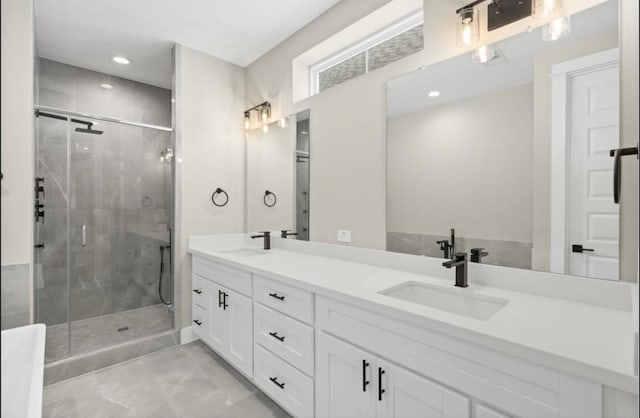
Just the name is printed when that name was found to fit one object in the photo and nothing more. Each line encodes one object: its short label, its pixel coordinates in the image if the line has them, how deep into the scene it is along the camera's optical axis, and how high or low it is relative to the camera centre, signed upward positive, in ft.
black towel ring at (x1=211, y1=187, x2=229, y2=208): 10.05 +0.32
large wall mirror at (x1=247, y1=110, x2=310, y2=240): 8.68 +0.93
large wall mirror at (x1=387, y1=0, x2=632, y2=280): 4.25 +0.89
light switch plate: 7.45 -0.66
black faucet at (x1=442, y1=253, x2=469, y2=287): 4.98 -0.98
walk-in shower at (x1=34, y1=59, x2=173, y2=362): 8.69 -0.37
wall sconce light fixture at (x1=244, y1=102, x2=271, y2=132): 9.78 +2.97
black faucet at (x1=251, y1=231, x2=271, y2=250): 9.21 -0.92
